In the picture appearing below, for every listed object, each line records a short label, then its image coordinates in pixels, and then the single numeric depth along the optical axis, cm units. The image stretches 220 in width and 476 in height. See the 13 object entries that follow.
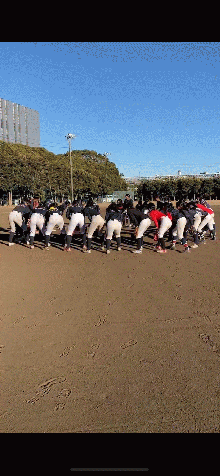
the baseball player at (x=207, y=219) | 1276
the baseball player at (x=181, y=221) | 1117
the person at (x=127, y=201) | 1296
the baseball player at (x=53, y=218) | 1136
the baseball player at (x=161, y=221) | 1076
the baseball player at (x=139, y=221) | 1068
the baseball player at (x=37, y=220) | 1141
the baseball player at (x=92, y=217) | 1093
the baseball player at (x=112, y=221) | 1068
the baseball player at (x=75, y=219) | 1090
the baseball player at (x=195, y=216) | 1168
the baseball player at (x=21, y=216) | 1179
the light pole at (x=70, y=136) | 4952
